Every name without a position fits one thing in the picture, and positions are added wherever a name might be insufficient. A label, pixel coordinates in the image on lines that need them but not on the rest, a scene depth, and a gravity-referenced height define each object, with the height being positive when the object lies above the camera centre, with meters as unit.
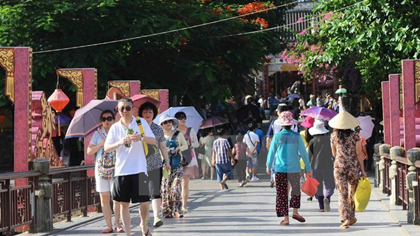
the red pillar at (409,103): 15.39 +0.66
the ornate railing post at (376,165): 22.72 -0.56
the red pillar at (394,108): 19.69 +0.71
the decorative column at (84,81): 18.11 +1.27
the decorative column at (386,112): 22.17 +0.70
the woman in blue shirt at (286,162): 13.71 -0.28
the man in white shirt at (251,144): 25.62 -0.01
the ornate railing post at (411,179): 13.11 -0.55
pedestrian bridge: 12.86 -1.20
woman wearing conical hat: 13.20 -0.25
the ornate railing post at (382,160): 20.17 -0.40
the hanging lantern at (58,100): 27.95 +1.40
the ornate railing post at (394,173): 16.30 -0.56
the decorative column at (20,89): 14.38 +0.90
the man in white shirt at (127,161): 11.07 -0.18
